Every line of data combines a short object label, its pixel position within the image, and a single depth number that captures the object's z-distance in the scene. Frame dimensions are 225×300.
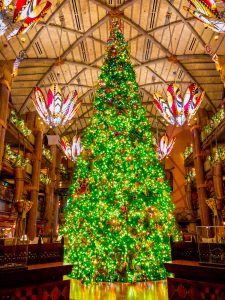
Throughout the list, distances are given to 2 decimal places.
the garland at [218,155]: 13.41
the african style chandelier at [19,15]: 4.81
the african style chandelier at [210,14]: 5.07
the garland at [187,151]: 18.78
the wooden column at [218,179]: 12.94
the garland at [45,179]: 20.24
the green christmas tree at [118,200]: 6.02
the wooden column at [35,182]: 15.81
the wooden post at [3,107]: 10.98
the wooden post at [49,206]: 20.09
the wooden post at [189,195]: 18.84
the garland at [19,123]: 14.32
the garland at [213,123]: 13.58
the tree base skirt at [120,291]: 4.79
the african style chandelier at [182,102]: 8.30
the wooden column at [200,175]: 15.03
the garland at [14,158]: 13.80
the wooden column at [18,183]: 14.10
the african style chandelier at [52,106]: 8.18
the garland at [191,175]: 18.68
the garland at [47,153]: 21.29
